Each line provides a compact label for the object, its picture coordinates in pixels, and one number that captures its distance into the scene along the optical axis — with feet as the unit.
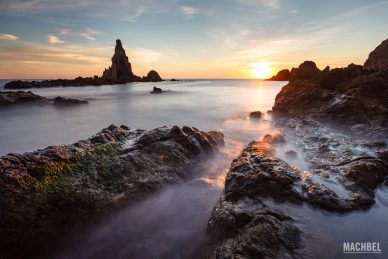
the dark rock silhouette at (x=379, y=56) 128.57
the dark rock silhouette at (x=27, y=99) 97.78
